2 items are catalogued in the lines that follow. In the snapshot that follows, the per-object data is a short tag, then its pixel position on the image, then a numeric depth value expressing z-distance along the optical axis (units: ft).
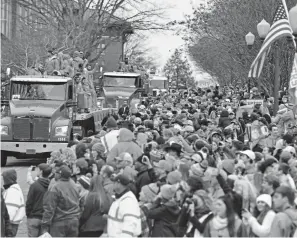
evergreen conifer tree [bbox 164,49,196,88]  495.41
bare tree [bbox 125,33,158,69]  312.09
